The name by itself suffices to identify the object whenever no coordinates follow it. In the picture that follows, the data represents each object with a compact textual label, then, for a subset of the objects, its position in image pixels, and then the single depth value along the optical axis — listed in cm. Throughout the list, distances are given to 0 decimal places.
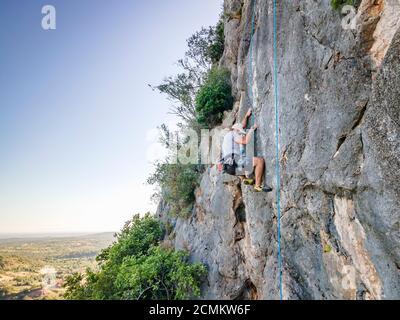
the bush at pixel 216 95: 1043
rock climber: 670
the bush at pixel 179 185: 1252
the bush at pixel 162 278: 935
